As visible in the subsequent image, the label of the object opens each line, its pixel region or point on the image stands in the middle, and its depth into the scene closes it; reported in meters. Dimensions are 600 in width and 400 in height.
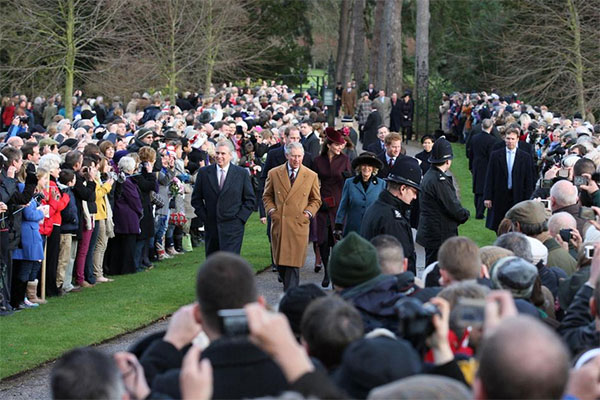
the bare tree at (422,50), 43.89
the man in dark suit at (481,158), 22.55
